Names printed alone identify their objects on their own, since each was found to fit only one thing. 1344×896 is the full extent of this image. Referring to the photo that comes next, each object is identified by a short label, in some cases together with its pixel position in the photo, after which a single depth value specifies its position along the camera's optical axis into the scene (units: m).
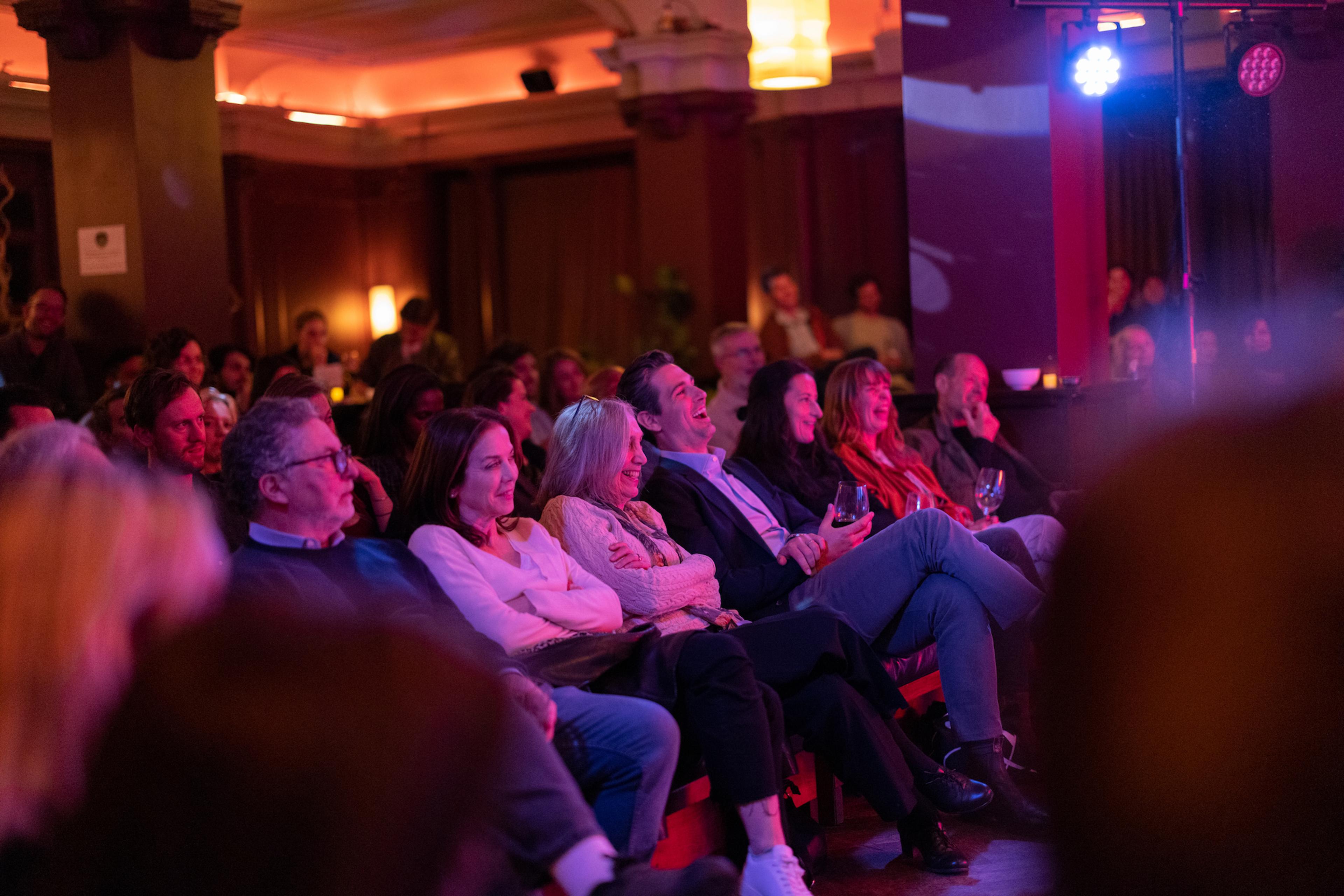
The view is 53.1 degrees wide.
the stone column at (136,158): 6.20
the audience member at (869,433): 4.32
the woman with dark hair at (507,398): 4.43
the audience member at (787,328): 8.04
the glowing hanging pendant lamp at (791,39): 4.86
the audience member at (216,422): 4.13
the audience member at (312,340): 8.33
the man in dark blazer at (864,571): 3.27
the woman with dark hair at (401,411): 4.03
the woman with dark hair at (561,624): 2.59
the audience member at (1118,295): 7.94
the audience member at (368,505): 3.55
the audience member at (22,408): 3.63
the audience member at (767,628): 2.87
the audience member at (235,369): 6.33
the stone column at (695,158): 8.76
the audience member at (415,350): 7.80
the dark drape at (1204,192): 8.45
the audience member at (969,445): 4.76
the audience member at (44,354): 6.08
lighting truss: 4.74
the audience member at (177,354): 5.51
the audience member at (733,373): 5.69
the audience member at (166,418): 3.53
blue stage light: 5.23
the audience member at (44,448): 1.95
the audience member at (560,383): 6.14
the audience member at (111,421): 4.07
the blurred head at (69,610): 1.59
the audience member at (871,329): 9.07
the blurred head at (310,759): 1.21
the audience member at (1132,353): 6.69
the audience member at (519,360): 6.18
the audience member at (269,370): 6.12
